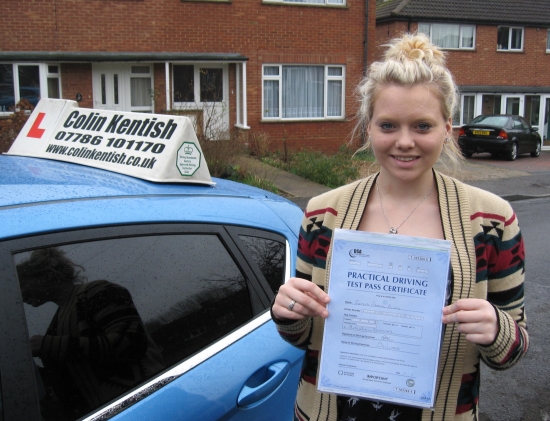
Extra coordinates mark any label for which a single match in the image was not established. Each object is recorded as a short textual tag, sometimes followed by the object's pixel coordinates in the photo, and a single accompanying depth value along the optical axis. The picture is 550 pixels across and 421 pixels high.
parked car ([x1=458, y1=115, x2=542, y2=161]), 21.72
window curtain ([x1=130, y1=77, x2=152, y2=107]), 19.06
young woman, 1.75
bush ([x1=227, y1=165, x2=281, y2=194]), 13.56
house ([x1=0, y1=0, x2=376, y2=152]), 17.41
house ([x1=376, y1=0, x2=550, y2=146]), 26.08
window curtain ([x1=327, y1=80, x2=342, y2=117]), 21.41
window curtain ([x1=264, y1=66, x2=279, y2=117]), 20.34
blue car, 1.82
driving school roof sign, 2.72
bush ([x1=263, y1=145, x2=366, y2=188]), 15.16
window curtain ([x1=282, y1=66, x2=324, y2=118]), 20.67
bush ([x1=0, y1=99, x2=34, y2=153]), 11.09
